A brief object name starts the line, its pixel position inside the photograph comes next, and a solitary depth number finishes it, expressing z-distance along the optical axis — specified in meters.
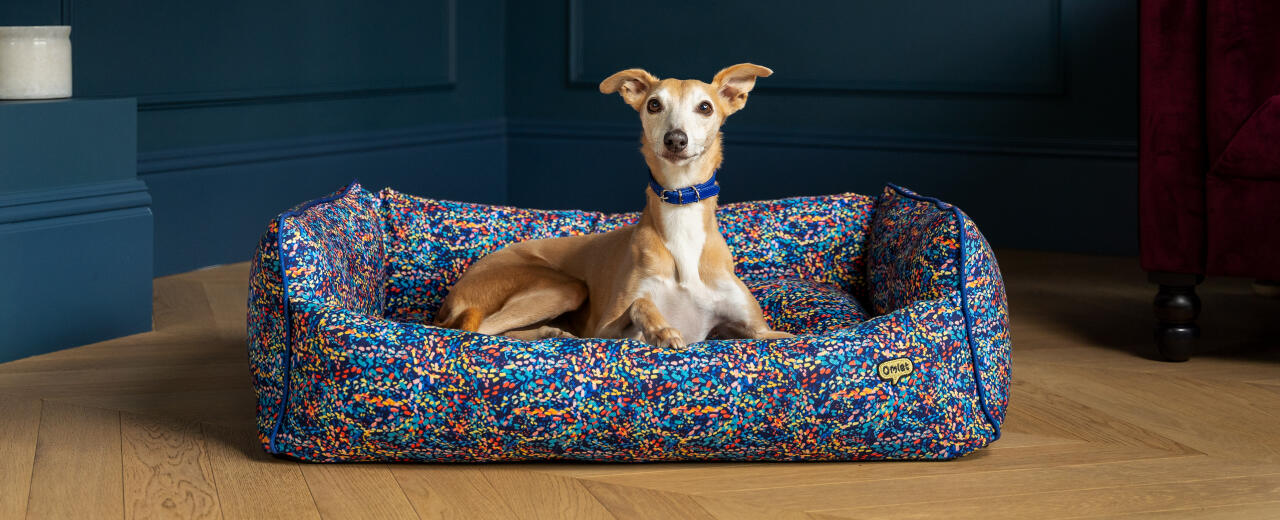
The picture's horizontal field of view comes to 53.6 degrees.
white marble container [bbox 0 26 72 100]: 3.13
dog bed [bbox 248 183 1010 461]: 2.14
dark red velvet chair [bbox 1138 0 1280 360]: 2.87
